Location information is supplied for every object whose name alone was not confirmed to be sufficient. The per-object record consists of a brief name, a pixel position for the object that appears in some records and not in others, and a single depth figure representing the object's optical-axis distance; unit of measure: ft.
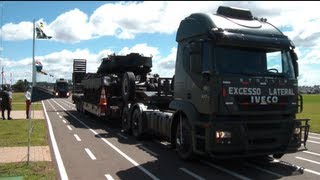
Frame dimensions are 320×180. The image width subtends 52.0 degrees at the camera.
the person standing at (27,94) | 50.23
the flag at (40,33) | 48.67
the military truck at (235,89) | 22.27
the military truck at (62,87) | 167.75
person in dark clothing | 57.65
